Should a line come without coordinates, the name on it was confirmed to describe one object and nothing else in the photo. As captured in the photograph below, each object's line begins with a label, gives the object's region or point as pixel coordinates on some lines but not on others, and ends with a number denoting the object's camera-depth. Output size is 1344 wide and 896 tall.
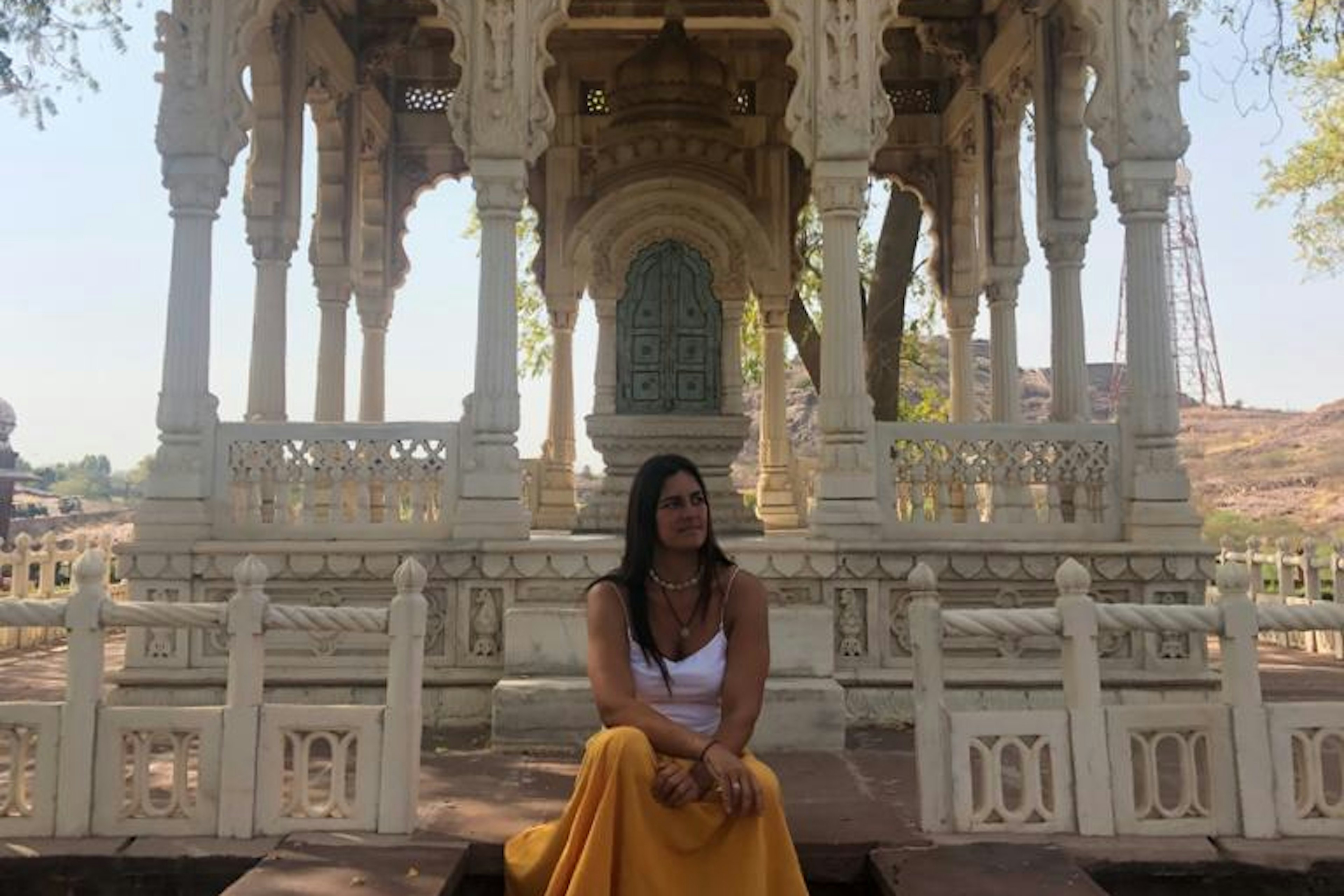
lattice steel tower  59.80
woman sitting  2.93
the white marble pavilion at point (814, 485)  7.12
